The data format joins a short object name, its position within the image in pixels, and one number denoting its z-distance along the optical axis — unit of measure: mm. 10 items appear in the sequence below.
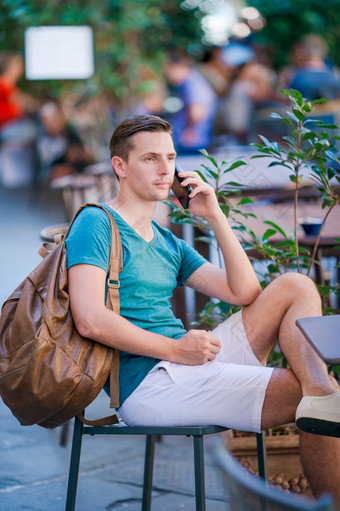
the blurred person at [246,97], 22453
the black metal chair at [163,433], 4656
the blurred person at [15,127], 23422
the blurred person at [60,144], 23078
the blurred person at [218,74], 23000
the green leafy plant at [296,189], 5785
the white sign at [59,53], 18156
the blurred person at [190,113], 17281
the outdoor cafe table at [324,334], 3857
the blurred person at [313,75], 17219
